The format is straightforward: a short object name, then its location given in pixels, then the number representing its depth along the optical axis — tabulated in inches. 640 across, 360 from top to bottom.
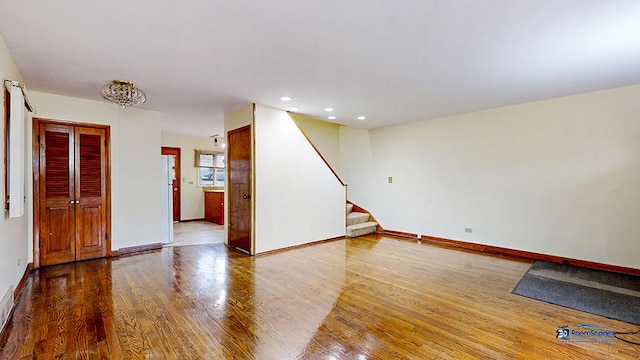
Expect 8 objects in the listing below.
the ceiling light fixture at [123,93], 134.6
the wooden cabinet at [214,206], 304.3
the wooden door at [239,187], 185.5
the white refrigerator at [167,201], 212.8
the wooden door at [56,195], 157.6
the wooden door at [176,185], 317.4
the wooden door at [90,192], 168.6
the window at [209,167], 333.8
